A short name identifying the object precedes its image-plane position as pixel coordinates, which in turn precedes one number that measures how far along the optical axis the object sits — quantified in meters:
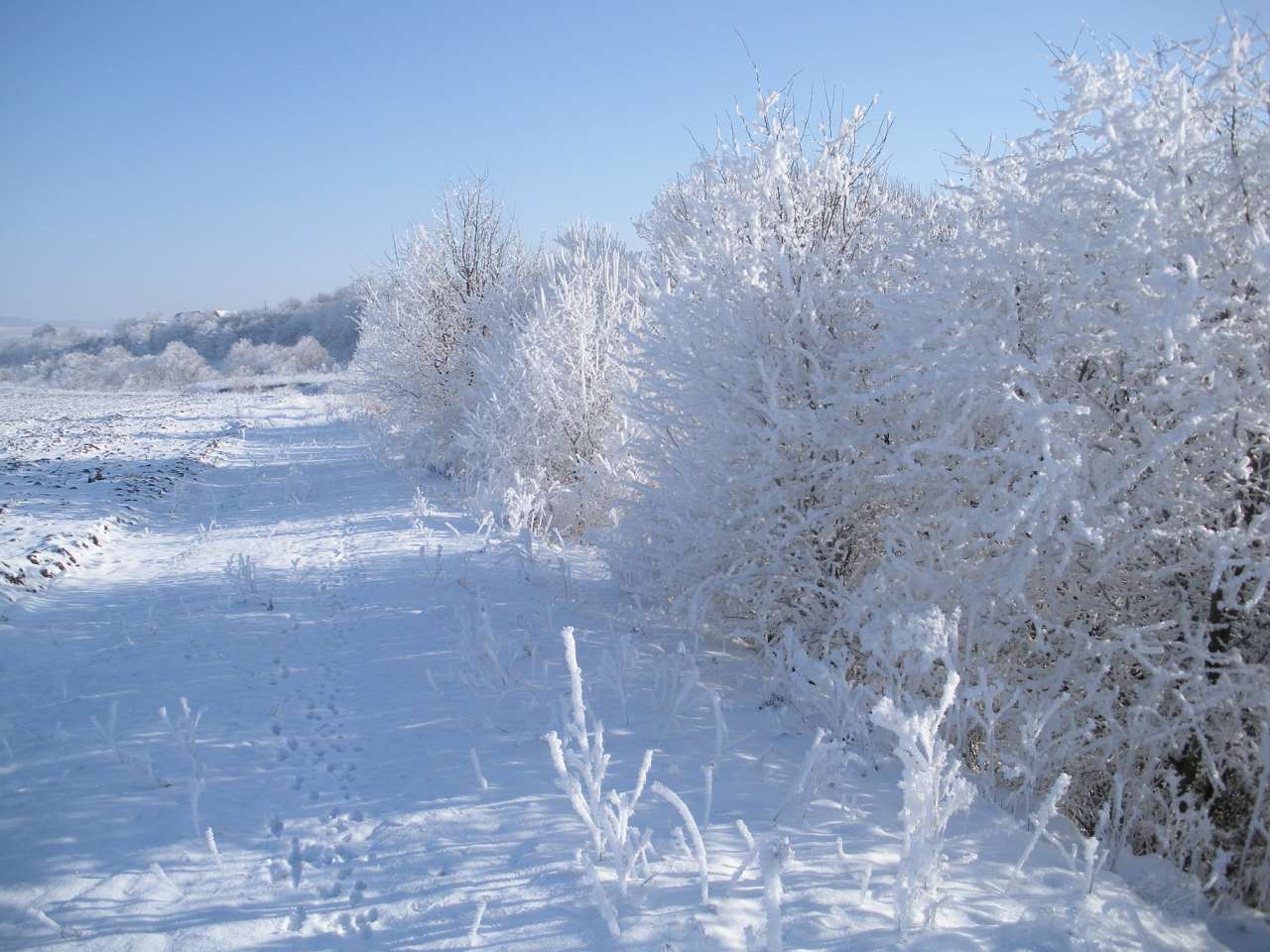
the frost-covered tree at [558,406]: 10.77
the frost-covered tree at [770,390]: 5.60
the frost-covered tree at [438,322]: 16.33
